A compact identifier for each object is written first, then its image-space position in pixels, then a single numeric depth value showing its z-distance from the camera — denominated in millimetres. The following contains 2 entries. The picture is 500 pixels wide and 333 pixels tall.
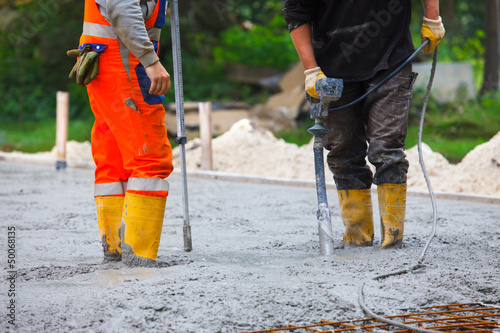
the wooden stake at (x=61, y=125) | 20000
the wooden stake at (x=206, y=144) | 17047
